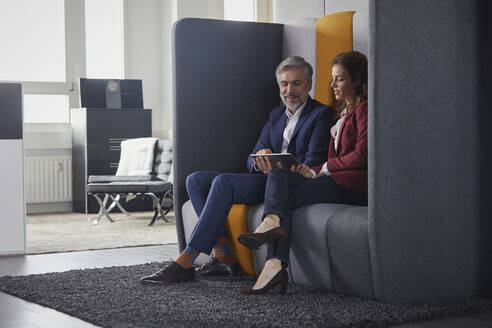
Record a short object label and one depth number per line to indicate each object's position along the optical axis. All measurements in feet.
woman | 9.46
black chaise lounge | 20.06
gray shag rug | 7.95
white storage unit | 13.87
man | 10.37
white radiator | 23.95
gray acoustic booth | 8.74
